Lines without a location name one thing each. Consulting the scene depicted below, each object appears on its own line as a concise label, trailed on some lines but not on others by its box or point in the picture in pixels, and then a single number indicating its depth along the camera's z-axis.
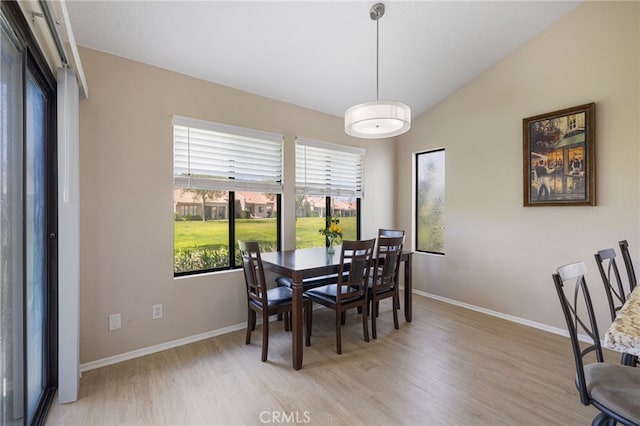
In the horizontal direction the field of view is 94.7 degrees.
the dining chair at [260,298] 2.47
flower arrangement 3.28
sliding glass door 1.34
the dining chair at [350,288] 2.60
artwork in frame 2.83
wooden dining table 2.37
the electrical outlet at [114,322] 2.46
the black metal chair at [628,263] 1.97
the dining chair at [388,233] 3.91
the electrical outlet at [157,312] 2.67
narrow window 4.19
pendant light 2.21
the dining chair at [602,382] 1.12
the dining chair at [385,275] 2.90
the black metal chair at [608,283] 1.53
